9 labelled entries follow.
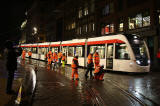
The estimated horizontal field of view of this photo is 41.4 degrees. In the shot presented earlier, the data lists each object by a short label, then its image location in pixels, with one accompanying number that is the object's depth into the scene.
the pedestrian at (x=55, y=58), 22.89
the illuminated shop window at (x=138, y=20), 29.16
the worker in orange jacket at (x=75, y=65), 12.83
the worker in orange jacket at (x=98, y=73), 12.92
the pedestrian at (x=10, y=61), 7.79
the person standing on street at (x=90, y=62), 13.91
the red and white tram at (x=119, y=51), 15.95
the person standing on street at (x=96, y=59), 14.42
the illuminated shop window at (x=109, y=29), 36.42
